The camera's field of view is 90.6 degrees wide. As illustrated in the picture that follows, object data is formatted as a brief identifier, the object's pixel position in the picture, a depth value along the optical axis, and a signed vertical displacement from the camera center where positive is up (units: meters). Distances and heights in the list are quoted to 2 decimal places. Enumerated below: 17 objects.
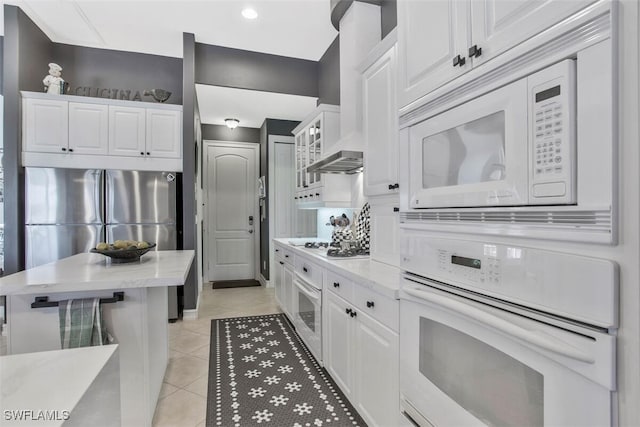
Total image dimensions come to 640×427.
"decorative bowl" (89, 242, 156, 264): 1.82 -0.25
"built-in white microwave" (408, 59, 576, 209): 0.69 +0.17
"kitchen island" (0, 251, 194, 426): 1.40 -0.47
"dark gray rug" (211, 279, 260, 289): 5.23 -1.23
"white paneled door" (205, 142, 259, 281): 5.54 +0.02
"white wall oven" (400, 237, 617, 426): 0.63 -0.32
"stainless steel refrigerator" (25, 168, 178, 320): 3.08 +0.03
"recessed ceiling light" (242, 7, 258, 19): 2.91 +1.86
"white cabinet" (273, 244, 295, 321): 3.18 -0.75
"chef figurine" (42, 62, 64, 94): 3.22 +1.34
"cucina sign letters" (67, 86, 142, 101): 3.32 +1.28
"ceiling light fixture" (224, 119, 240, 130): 5.16 +1.46
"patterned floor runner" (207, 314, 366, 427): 1.85 -1.20
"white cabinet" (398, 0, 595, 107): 0.75 +0.53
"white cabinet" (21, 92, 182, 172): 3.12 +0.81
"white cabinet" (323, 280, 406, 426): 1.39 -0.77
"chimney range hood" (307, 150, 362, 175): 2.37 +0.40
